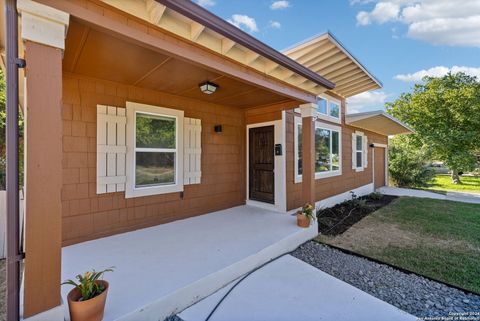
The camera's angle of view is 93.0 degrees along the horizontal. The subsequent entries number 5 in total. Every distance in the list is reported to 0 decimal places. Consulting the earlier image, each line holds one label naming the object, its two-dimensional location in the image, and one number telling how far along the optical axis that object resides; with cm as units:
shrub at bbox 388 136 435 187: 1216
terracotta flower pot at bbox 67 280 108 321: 162
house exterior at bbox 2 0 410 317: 155
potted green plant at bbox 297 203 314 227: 400
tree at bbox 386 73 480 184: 1255
